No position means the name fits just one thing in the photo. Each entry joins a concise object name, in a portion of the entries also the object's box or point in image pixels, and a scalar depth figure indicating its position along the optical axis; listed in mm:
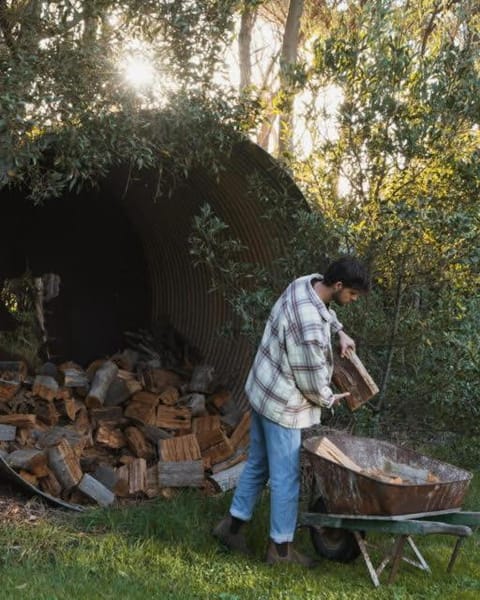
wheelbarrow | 4719
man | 4949
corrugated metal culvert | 8820
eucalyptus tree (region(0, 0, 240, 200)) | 5402
